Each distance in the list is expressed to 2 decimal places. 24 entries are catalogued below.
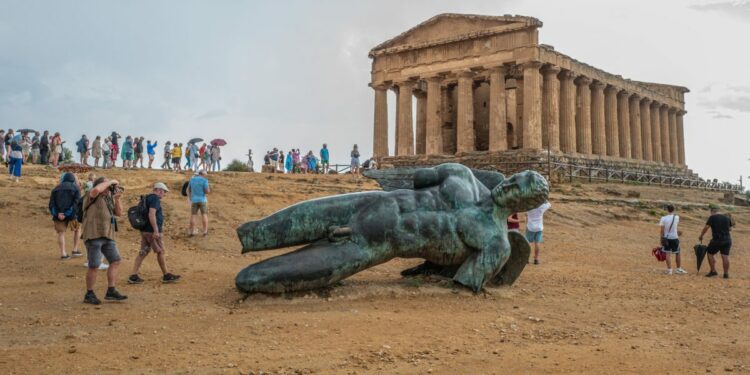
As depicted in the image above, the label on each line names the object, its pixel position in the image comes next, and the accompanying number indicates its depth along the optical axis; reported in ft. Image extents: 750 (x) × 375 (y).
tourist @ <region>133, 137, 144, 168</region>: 84.02
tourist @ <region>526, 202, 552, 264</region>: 41.09
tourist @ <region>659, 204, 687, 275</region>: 40.96
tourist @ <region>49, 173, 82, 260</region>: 32.04
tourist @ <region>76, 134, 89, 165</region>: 77.15
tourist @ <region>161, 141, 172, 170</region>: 89.20
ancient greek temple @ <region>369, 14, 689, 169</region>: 113.50
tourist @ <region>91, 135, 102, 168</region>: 76.96
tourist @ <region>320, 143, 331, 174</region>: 108.27
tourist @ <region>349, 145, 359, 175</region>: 105.19
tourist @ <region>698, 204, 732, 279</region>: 39.93
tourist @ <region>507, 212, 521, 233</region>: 40.55
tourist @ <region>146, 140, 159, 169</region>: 82.90
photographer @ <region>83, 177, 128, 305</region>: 24.25
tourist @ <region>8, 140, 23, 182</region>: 57.98
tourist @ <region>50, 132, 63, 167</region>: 75.72
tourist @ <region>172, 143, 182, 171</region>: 87.97
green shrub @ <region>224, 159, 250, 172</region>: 126.41
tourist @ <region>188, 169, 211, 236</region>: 43.56
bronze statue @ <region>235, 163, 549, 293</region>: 23.95
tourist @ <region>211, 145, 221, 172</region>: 88.53
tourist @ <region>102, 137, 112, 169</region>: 78.95
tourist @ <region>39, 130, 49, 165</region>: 77.36
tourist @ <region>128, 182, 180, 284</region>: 29.40
